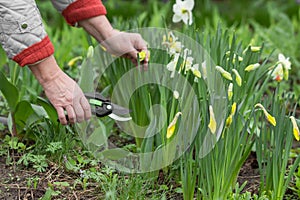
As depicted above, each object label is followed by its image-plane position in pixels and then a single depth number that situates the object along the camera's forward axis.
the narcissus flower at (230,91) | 3.89
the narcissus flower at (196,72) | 4.06
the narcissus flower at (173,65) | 4.38
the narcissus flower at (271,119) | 3.73
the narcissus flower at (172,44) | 4.83
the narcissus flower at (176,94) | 4.07
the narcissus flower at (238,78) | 4.01
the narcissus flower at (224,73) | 3.95
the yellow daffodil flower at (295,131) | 3.73
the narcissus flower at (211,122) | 3.58
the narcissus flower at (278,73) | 4.75
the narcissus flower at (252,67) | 4.29
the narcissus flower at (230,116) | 3.77
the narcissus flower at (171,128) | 3.64
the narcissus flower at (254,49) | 4.57
